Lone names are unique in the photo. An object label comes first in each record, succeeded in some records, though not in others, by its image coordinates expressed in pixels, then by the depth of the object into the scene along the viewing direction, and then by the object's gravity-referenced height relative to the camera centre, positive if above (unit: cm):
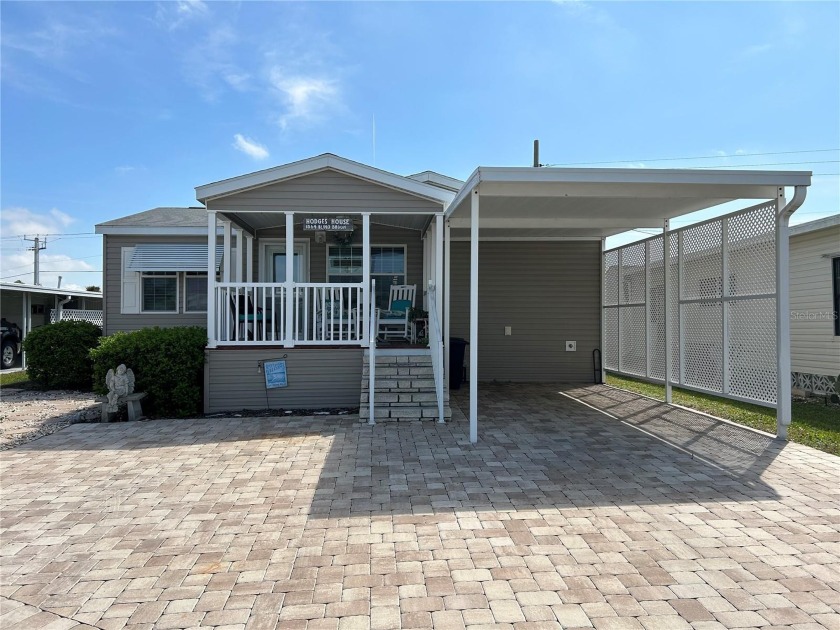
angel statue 654 -83
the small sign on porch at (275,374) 719 -74
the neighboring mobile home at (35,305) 1507 +54
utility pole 3533 +499
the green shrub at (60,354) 978 -63
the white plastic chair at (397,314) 863 +11
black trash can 886 -67
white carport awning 520 +144
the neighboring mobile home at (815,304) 830 +28
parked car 1400 -57
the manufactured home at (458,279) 562 +70
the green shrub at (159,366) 687 -61
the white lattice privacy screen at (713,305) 568 +20
